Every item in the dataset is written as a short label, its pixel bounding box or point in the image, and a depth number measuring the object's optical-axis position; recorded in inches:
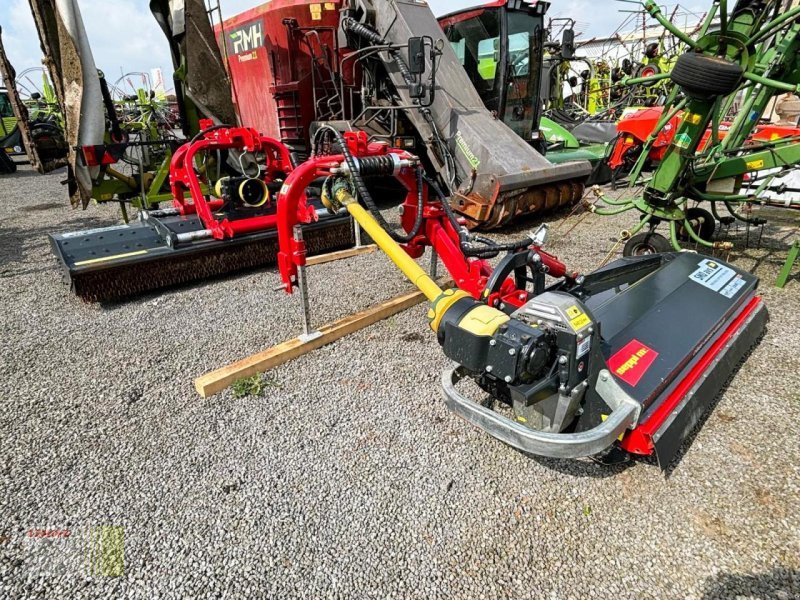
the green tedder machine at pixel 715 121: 126.3
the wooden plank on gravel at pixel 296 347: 105.8
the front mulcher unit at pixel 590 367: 63.7
